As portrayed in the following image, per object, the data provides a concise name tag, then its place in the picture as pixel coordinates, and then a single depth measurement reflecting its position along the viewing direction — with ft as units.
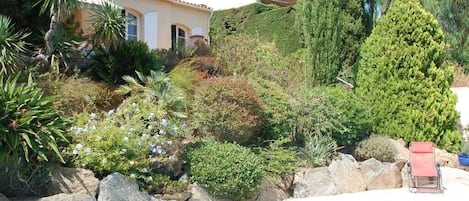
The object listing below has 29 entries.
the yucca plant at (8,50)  32.45
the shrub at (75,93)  33.55
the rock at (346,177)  35.45
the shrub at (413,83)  44.57
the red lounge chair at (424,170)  35.58
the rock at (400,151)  41.45
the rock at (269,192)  31.27
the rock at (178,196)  27.48
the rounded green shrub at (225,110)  33.53
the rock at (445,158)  43.01
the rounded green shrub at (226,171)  28.73
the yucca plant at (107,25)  37.42
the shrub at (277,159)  33.12
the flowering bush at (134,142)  26.32
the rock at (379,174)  36.70
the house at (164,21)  63.82
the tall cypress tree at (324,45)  51.01
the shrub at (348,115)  40.19
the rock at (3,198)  22.57
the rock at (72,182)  24.66
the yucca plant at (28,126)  23.18
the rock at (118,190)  24.94
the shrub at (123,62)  40.52
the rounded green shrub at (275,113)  36.78
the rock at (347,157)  37.56
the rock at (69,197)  23.09
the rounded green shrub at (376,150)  39.78
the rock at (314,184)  34.32
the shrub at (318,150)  36.86
